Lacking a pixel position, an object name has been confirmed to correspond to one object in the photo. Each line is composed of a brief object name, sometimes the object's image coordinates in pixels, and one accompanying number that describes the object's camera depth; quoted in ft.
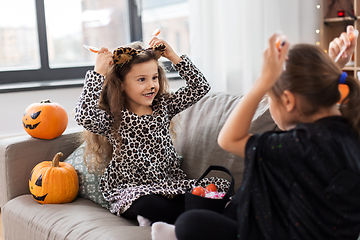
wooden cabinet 10.19
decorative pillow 5.22
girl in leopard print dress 4.73
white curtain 9.14
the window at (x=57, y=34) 8.85
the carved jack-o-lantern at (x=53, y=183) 4.99
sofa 4.47
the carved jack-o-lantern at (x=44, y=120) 5.60
